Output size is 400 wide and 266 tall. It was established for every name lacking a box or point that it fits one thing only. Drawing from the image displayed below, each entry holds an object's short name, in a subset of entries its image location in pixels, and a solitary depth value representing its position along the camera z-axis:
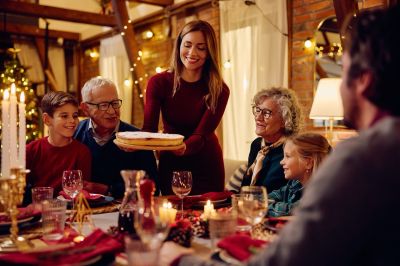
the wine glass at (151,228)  0.94
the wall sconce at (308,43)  4.70
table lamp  3.77
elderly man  2.38
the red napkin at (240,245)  1.09
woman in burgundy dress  2.46
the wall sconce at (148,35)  7.10
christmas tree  7.07
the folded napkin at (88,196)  1.87
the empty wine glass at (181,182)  1.77
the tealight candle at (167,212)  1.30
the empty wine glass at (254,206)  1.32
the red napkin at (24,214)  1.55
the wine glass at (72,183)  1.76
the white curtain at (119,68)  7.88
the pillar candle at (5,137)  1.27
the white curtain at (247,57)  5.03
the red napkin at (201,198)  1.87
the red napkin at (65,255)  1.06
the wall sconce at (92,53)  8.85
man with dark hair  0.75
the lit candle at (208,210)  1.55
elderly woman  2.35
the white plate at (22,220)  1.48
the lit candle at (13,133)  1.27
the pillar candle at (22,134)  1.31
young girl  1.99
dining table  1.19
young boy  2.30
